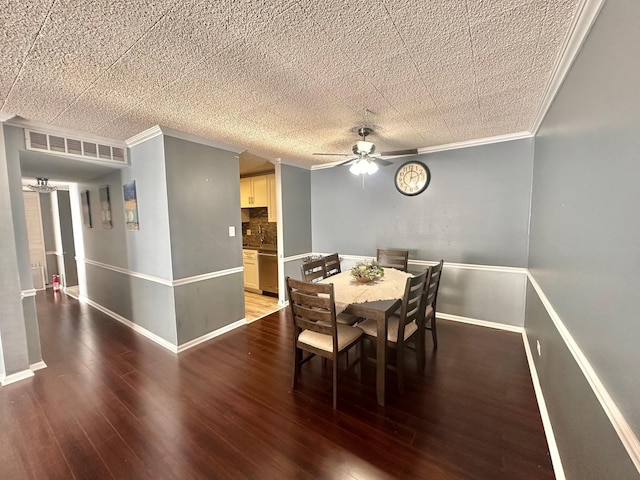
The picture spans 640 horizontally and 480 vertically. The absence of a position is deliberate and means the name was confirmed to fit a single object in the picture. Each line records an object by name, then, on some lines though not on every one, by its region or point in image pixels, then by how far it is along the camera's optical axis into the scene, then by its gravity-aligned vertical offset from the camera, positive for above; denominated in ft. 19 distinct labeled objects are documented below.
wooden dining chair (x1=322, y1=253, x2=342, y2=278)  10.98 -1.92
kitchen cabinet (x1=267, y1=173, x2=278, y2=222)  15.56 +1.32
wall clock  12.05 +1.88
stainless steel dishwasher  15.74 -3.10
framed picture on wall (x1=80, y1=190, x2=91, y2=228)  13.55 +0.78
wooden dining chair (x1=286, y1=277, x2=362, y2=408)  6.36 -2.74
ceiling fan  8.88 +2.16
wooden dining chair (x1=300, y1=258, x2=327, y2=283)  9.62 -2.00
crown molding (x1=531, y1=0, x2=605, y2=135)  3.82 +2.98
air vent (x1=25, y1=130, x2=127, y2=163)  8.24 +2.64
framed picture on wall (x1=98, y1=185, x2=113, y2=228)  12.00 +0.78
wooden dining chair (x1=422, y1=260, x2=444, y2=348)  8.04 -2.48
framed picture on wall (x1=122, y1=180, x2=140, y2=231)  10.38 +0.65
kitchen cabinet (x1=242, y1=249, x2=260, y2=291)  16.62 -3.15
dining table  6.54 -2.23
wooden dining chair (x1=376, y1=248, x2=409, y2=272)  11.97 -1.87
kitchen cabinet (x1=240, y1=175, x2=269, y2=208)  16.22 +1.85
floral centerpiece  8.70 -1.81
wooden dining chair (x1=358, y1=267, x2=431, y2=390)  6.81 -3.03
